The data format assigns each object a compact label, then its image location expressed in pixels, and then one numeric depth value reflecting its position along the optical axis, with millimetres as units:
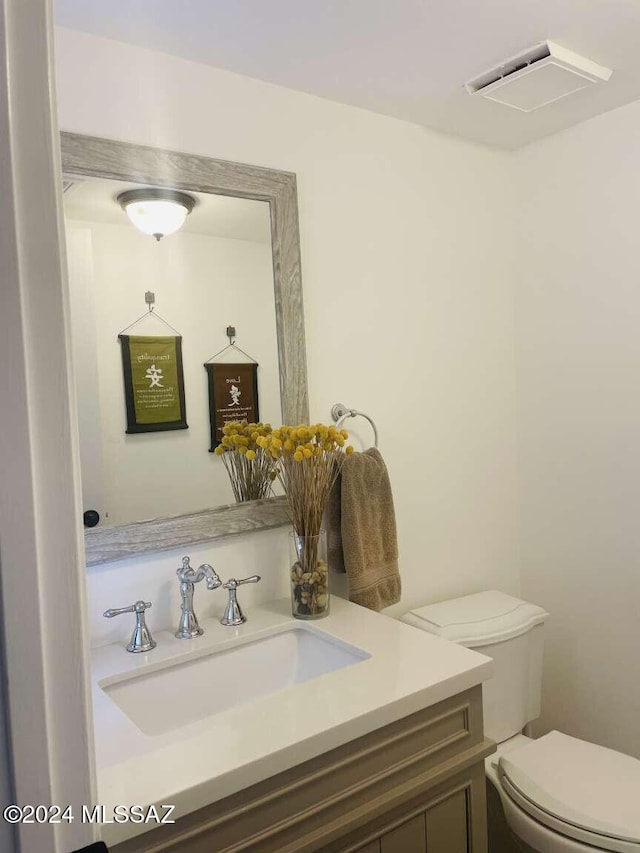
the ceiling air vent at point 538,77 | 1635
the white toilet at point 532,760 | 1448
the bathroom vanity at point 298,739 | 987
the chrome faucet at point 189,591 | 1511
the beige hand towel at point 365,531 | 1729
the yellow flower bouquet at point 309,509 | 1596
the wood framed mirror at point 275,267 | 1453
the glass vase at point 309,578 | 1600
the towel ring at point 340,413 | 1859
